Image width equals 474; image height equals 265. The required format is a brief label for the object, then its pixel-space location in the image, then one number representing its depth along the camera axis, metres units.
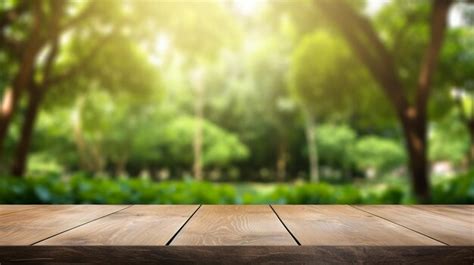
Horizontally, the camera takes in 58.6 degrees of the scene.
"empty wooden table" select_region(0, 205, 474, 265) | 1.01
